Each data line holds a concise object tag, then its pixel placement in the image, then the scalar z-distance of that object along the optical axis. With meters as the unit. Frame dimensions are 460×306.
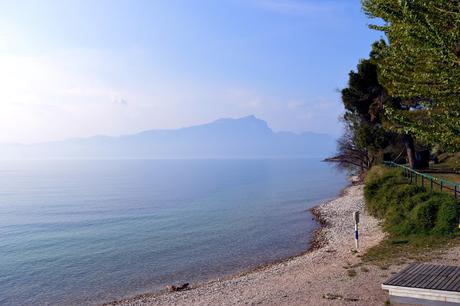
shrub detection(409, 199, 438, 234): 23.14
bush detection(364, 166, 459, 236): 22.80
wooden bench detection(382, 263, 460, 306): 11.55
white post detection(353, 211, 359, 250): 22.73
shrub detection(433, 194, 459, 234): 22.14
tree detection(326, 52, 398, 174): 45.69
